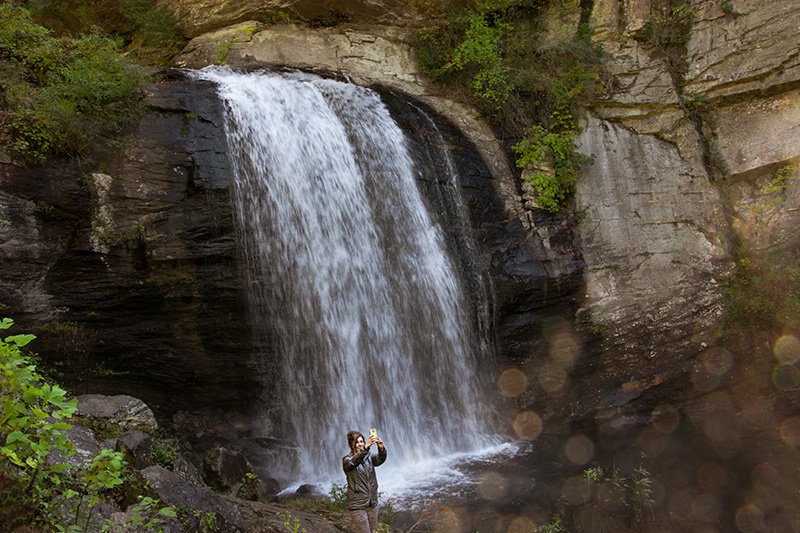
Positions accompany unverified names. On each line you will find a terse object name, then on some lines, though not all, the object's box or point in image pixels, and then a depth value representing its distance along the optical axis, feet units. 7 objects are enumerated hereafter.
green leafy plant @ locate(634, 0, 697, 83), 40.70
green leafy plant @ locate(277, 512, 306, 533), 16.83
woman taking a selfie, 16.44
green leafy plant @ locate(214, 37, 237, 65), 39.27
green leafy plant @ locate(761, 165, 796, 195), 37.11
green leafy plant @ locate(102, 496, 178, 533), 9.29
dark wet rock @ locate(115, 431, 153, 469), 16.79
